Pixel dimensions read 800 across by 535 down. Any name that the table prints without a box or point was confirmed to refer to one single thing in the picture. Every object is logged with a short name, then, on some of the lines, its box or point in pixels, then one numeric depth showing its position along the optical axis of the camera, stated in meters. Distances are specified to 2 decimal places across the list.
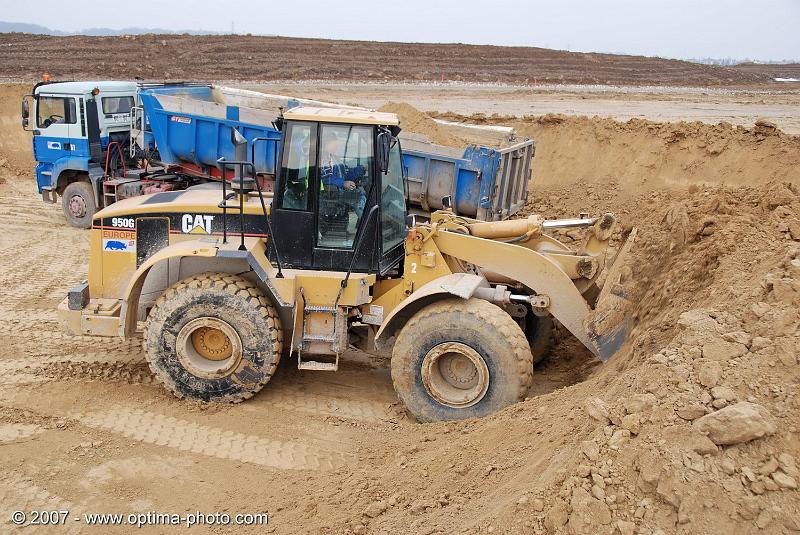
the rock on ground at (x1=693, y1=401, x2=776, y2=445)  3.76
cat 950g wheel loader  6.34
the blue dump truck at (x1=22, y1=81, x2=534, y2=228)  12.99
